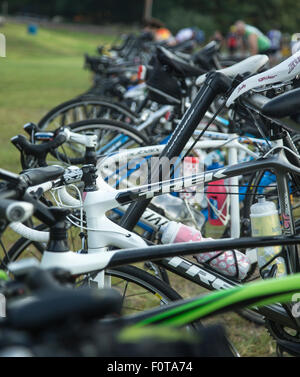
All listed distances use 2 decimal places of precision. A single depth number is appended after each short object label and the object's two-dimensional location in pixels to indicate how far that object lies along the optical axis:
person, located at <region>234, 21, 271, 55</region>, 18.67
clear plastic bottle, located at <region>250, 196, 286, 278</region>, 4.19
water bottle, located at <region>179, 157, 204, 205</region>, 6.32
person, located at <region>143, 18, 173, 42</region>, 22.55
